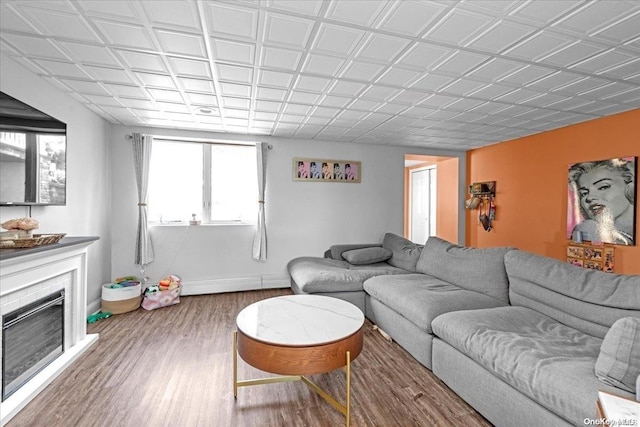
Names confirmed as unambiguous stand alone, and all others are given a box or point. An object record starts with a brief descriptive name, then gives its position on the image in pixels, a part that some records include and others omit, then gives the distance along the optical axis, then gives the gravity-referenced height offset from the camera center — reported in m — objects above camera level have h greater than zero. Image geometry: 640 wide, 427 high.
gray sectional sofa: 1.36 -0.78
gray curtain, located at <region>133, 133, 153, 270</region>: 3.95 +0.28
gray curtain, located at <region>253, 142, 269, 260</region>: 4.40 -0.02
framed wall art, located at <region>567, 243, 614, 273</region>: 3.40 -0.53
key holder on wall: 5.04 +0.19
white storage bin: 3.45 -1.09
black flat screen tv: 1.99 +0.40
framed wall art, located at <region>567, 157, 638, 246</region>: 3.21 +0.14
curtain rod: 4.13 +1.01
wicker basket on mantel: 1.88 -0.23
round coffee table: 1.63 -0.76
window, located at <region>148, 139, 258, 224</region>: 4.20 +0.40
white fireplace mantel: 1.77 -0.59
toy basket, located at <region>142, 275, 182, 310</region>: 3.63 -1.12
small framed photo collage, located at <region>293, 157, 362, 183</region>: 4.70 +0.67
